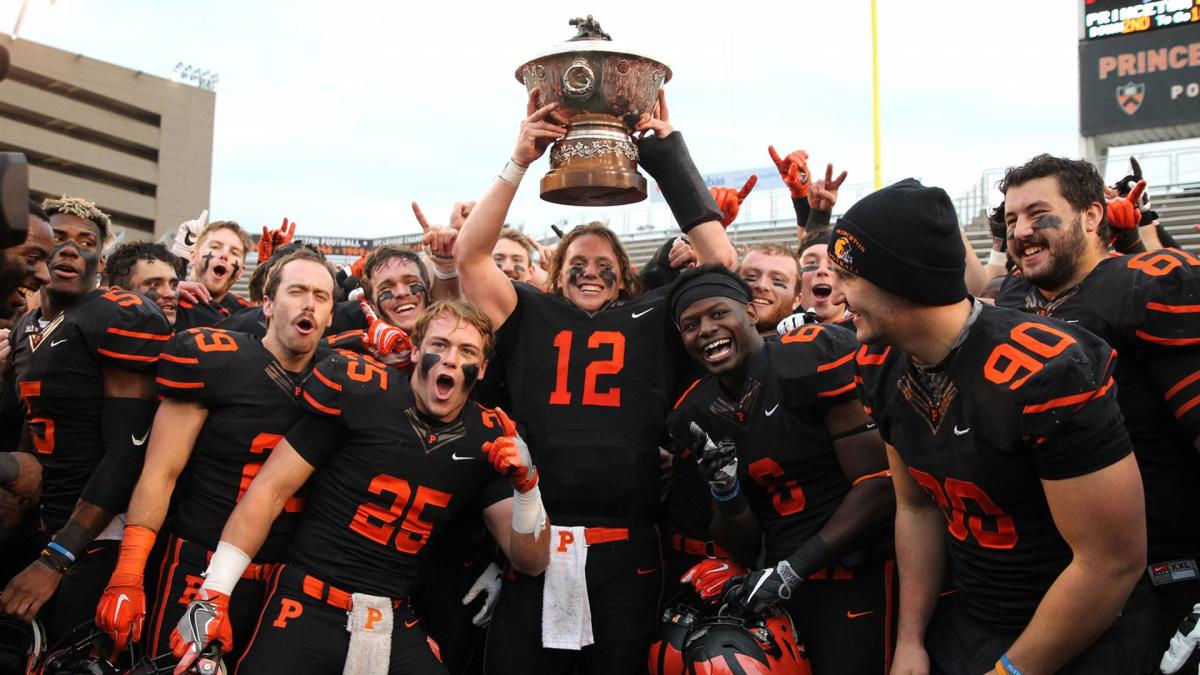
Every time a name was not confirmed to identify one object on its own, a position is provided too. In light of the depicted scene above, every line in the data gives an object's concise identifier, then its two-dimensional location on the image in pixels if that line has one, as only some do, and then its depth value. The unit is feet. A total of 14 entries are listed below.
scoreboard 58.65
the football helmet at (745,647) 10.63
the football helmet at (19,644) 12.33
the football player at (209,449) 12.00
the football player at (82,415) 12.63
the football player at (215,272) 17.17
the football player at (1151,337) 9.18
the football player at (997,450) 7.70
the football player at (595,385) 12.40
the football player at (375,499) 11.25
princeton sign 59.36
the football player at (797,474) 11.01
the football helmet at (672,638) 11.55
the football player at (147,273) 17.06
